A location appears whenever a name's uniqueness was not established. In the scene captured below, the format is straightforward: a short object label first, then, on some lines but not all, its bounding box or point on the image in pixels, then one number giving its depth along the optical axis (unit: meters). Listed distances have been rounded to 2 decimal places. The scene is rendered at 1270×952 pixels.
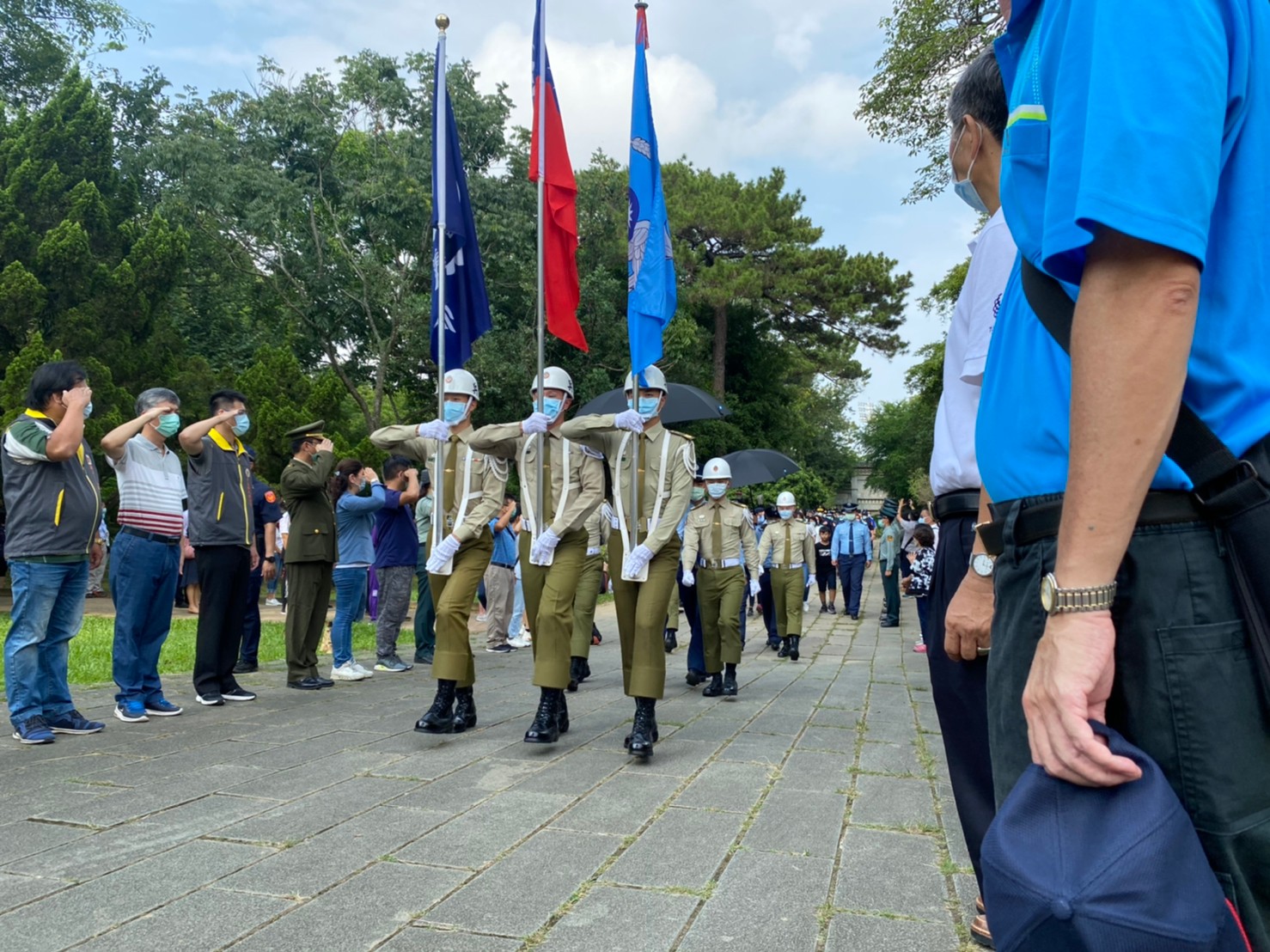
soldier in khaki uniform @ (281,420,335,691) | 8.31
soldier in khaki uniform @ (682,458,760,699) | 8.76
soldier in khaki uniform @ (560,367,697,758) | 5.82
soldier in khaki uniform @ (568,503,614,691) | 8.48
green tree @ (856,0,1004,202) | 15.33
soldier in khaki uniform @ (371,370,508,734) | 6.06
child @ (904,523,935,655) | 11.01
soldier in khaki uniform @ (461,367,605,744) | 5.87
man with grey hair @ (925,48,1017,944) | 2.23
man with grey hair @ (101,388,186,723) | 6.47
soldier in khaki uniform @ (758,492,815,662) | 12.19
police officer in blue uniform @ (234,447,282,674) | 9.98
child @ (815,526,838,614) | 21.45
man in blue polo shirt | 1.21
